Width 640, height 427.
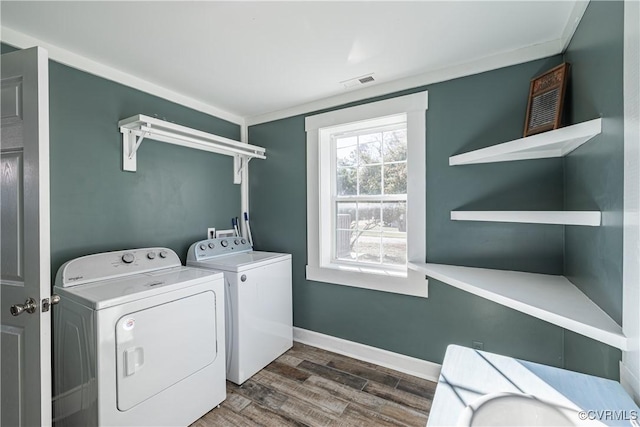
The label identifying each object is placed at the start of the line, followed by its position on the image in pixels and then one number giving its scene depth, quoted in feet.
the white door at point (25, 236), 3.88
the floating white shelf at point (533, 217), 3.50
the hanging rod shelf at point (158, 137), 6.31
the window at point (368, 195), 7.00
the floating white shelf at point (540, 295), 3.06
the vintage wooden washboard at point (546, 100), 4.79
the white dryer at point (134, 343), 4.45
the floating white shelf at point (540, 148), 3.58
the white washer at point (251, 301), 6.82
